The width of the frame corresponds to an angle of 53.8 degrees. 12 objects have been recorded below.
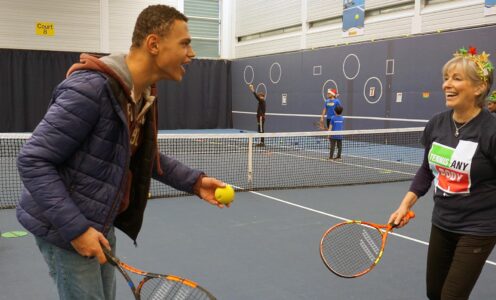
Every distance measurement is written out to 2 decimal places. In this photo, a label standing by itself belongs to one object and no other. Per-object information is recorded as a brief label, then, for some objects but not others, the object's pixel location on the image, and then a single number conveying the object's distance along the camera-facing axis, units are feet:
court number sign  57.31
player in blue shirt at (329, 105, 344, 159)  33.76
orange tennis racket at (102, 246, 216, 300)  5.39
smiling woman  7.34
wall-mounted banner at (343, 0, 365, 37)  47.21
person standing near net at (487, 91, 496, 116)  22.04
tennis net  24.52
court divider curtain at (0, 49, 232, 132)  56.49
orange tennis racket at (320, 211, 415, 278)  9.74
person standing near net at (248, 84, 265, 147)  44.57
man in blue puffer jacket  5.03
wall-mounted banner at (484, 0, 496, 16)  35.24
